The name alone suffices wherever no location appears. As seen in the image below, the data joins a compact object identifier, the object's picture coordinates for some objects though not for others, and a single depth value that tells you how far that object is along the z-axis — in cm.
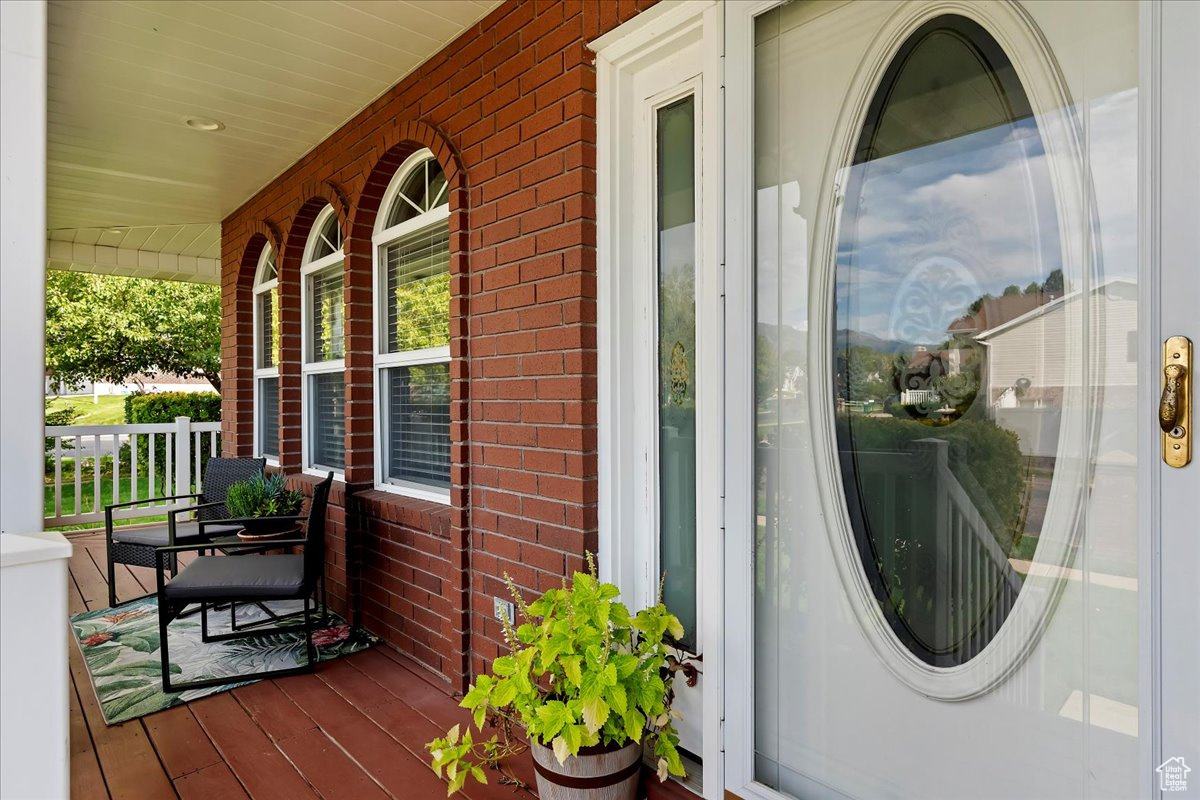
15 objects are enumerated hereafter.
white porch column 120
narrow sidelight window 211
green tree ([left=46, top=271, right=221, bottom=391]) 1112
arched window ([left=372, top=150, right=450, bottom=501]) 329
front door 119
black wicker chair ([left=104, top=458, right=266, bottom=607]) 394
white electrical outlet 250
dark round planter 345
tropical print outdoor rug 279
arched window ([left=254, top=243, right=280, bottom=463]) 522
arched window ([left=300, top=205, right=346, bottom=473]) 429
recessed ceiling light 367
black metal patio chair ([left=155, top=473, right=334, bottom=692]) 284
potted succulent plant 349
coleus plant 169
